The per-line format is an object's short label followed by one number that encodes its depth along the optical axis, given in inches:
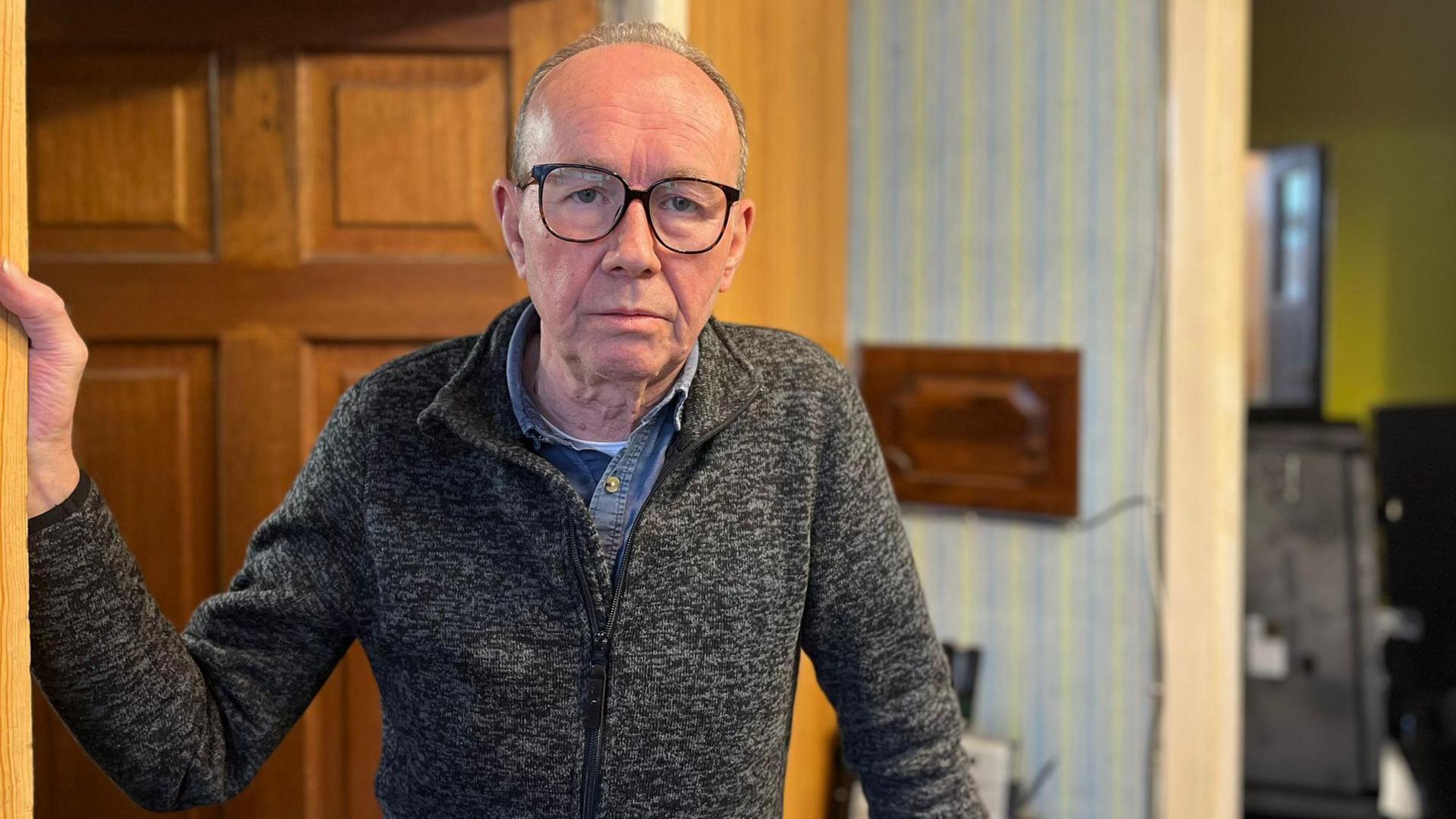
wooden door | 64.6
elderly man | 39.3
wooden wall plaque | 84.0
